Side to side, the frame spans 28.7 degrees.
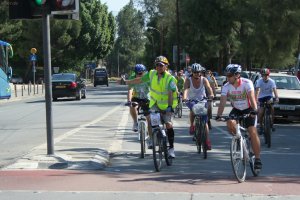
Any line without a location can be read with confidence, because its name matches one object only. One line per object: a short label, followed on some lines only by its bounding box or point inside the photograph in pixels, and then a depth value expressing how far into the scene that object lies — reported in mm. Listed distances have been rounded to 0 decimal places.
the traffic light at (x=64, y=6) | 10492
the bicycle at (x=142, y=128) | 11297
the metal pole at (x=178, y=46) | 46131
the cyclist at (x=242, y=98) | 9250
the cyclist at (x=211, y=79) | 18234
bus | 31594
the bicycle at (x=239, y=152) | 8773
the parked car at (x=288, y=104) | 19312
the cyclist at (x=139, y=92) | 12352
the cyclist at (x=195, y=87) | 12352
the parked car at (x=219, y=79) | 49031
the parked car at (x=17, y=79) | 74356
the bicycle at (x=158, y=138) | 9945
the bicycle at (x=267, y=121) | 13531
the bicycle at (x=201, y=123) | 11501
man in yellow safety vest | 10414
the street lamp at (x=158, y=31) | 82088
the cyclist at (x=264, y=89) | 14555
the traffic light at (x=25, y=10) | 10633
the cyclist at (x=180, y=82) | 22359
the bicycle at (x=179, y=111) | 22409
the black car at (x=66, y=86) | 34531
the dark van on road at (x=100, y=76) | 71762
